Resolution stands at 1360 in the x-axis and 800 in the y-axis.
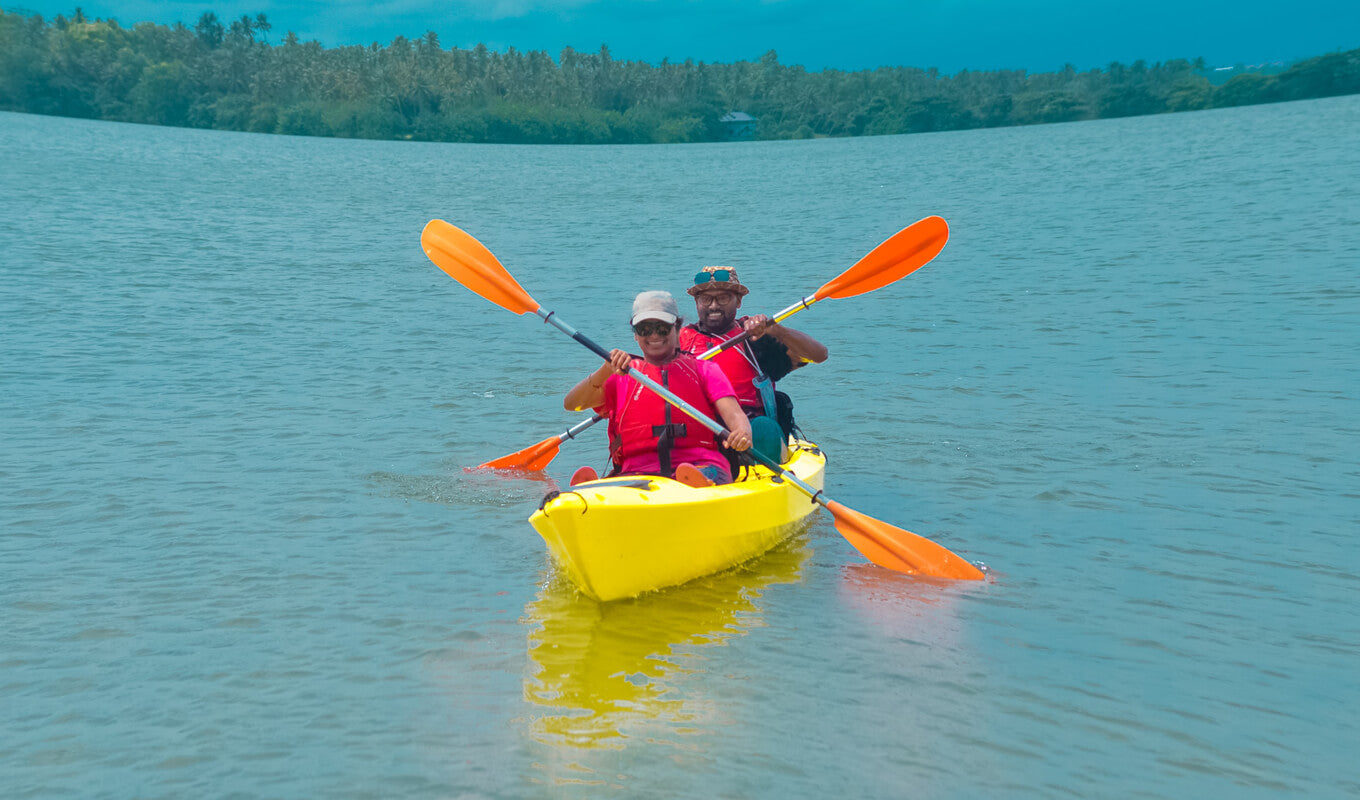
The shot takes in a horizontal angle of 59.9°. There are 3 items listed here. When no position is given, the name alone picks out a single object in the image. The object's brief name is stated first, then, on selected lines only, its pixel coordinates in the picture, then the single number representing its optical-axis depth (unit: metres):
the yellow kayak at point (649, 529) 5.20
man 7.09
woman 6.02
